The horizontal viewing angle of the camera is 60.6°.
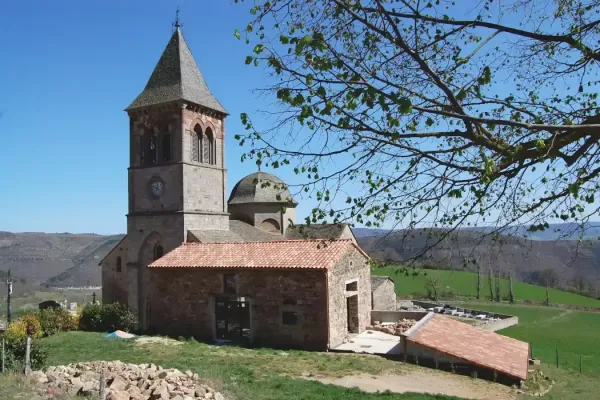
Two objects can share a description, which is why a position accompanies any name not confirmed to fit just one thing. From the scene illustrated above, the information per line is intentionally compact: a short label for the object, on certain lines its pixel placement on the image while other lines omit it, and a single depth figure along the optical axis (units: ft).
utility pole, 94.93
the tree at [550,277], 223.86
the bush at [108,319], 84.69
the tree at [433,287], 169.11
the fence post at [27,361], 38.54
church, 70.38
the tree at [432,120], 17.72
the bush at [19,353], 44.91
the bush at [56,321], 81.97
